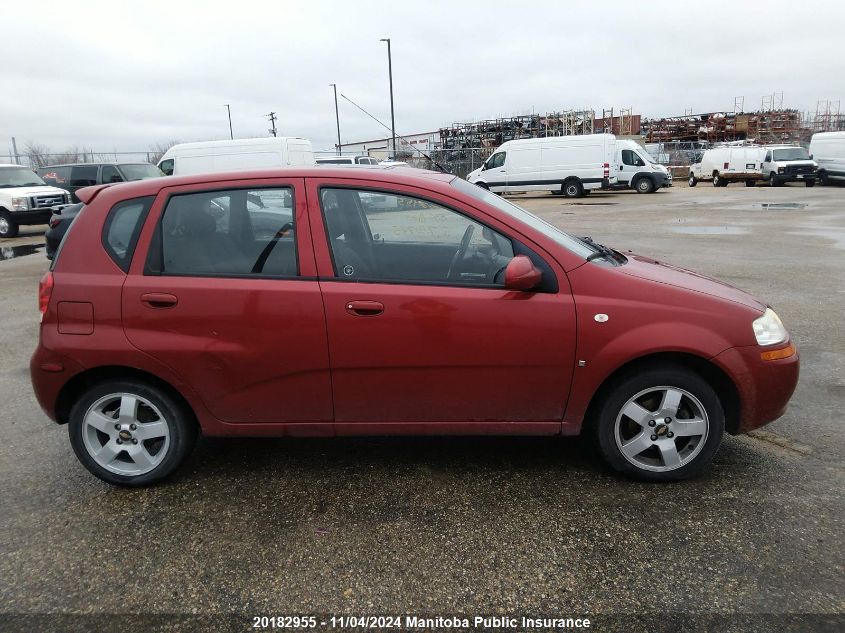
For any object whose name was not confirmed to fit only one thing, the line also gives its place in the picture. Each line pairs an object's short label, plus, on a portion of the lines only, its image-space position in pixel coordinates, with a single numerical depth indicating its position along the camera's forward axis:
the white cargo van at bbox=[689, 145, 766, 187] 30.89
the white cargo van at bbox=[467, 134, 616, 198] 26.56
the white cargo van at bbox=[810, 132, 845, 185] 28.41
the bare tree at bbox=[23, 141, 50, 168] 35.00
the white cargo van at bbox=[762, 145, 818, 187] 29.25
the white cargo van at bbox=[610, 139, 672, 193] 27.38
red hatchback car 3.11
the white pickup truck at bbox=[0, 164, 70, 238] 16.41
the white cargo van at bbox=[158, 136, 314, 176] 17.84
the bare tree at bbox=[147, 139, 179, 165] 35.46
